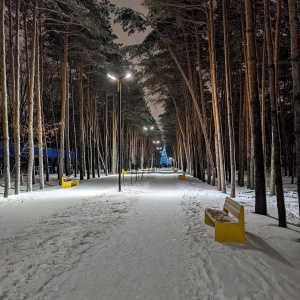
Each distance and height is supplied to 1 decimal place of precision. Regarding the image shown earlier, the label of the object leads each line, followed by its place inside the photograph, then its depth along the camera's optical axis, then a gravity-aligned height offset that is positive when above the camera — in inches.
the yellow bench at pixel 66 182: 717.9 -58.4
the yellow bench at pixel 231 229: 219.3 -58.8
